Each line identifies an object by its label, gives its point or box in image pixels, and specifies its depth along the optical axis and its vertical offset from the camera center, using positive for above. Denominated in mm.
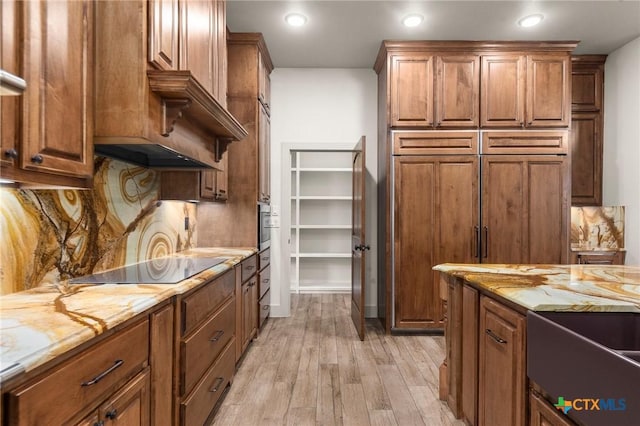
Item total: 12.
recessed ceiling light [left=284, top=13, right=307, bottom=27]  3239 +1768
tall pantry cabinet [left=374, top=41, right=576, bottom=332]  3684 +548
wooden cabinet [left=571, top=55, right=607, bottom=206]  4051 +849
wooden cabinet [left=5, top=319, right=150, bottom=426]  795 -463
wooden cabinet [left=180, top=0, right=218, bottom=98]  1944 +1015
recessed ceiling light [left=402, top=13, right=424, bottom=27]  3250 +1774
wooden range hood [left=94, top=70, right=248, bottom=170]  1557 +433
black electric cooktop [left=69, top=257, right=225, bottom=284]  1688 -329
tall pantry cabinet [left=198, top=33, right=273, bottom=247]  3469 +481
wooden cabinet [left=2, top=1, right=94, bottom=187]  1079 +408
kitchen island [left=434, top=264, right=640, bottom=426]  1309 -491
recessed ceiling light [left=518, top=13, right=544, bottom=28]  3284 +1798
